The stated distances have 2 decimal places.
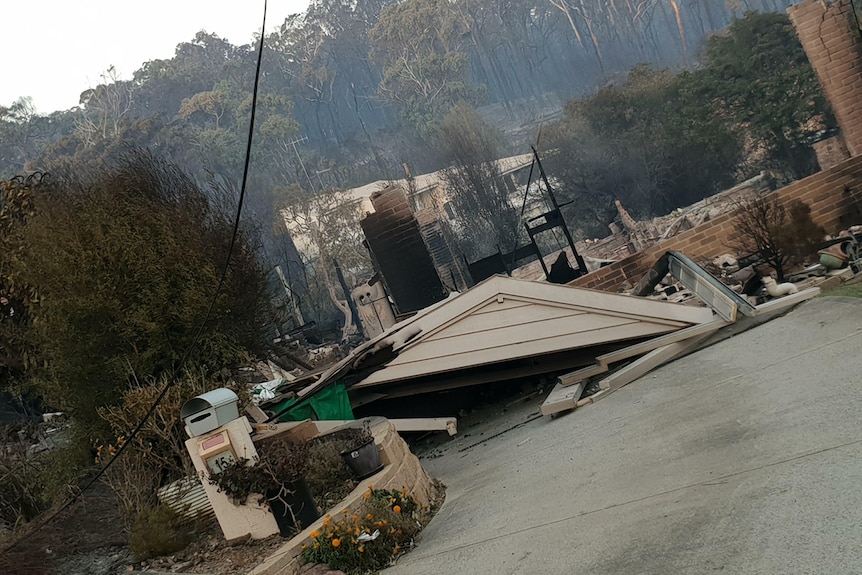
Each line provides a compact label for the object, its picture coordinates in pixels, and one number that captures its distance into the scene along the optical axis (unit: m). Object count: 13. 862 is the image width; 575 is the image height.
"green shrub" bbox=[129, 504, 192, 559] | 7.74
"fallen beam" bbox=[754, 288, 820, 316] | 10.88
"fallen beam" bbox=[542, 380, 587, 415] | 10.77
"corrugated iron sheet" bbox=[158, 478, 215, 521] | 8.56
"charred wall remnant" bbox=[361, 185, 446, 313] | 23.16
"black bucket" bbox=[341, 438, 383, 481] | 8.02
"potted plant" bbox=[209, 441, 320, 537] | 7.31
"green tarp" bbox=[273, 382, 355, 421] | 12.52
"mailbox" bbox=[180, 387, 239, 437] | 7.72
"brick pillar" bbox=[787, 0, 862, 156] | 26.45
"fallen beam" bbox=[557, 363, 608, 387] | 11.72
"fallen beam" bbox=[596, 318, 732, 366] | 11.34
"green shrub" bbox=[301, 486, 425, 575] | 6.33
